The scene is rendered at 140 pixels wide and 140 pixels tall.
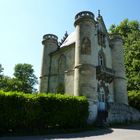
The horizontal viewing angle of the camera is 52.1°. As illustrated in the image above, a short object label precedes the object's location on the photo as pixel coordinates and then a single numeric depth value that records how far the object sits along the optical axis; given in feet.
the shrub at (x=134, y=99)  61.95
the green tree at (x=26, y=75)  98.43
